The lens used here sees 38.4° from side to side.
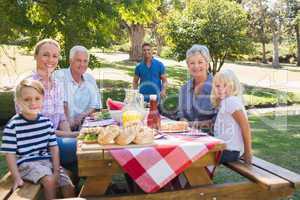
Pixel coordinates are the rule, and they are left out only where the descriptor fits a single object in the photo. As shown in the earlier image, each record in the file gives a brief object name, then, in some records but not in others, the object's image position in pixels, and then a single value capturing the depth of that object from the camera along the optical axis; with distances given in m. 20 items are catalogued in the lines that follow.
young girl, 3.51
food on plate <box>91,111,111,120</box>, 4.38
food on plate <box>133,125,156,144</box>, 3.01
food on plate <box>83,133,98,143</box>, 3.10
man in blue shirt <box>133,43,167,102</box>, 7.99
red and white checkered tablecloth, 2.93
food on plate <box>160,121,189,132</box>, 3.59
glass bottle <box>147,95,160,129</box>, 3.65
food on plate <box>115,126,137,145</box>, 2.98
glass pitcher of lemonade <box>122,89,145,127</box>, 3.48
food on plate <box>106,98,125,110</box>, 4.45
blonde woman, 4.15
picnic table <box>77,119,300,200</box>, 2.96
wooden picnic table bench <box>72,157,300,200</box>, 3.18
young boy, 3.19
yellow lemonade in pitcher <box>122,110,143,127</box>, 3.45
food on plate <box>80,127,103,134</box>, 3.16
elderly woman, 4.24
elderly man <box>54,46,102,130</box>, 4.75
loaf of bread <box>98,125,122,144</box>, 3.01
